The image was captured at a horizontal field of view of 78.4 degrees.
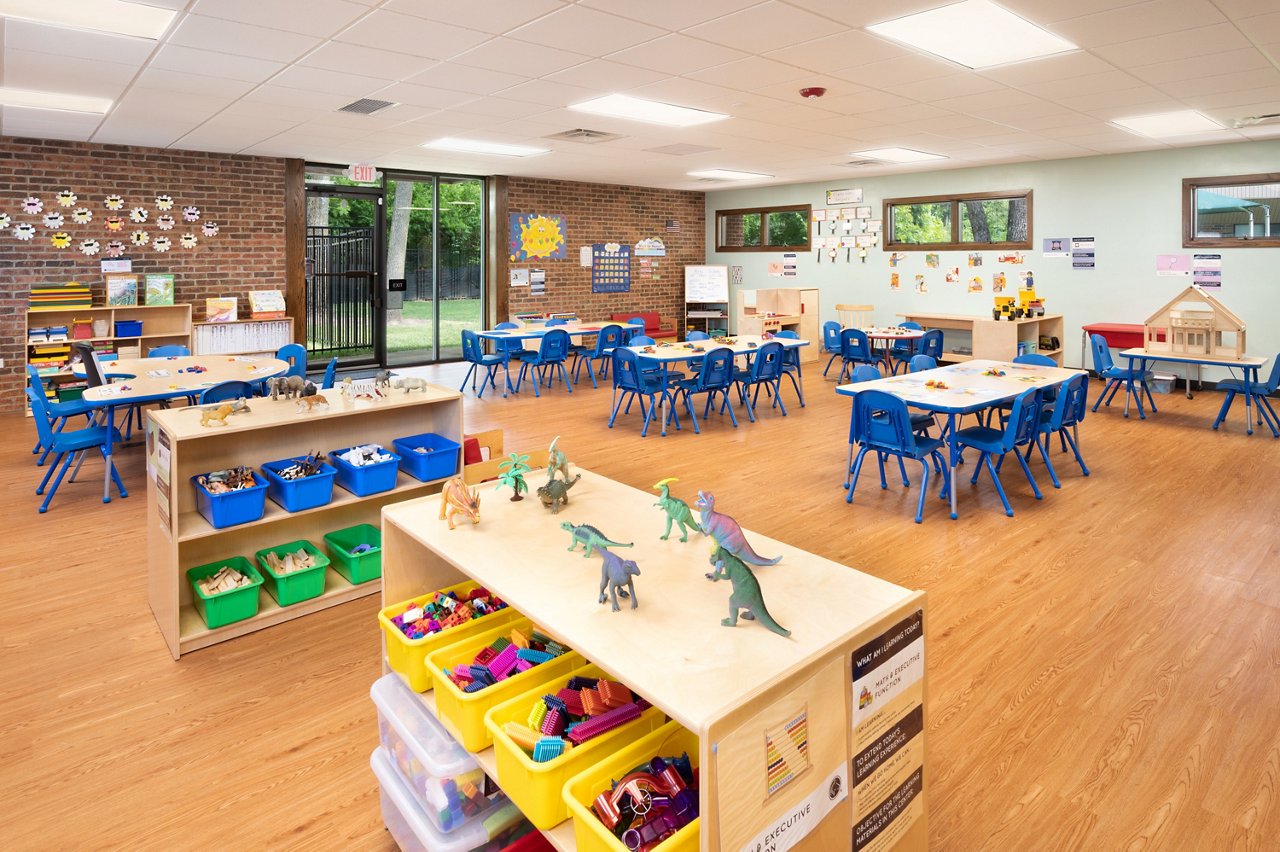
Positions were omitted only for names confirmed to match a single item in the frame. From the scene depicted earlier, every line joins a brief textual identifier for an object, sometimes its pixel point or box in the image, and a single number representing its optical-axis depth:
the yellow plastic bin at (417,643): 1.85
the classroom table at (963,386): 4.63
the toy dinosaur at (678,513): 1.80
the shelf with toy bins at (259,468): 2.99
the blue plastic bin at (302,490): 3.18
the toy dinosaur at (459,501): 1.95
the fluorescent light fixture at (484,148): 8.03
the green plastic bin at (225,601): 3.03
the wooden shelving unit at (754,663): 1.19
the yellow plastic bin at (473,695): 1.62
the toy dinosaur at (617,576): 1.49
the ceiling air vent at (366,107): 5.96
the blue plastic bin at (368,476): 3.37
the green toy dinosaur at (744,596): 1.39
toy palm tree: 2.19
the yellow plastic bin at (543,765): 1.41
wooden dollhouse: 6.89
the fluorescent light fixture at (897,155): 8.76
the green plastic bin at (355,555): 3.47
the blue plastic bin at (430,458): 3.56
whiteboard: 13.28
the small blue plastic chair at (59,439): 4.78
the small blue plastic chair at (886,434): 4.52
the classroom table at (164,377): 4.86
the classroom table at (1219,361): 6.54
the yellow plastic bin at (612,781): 1.26
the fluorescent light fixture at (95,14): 3.80
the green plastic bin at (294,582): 3.23
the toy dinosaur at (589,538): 1.69
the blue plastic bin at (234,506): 2.98
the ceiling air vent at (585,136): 7.39
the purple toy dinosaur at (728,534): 1.51
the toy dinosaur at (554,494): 2.08
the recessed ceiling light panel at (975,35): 4.00
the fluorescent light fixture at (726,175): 10.56
